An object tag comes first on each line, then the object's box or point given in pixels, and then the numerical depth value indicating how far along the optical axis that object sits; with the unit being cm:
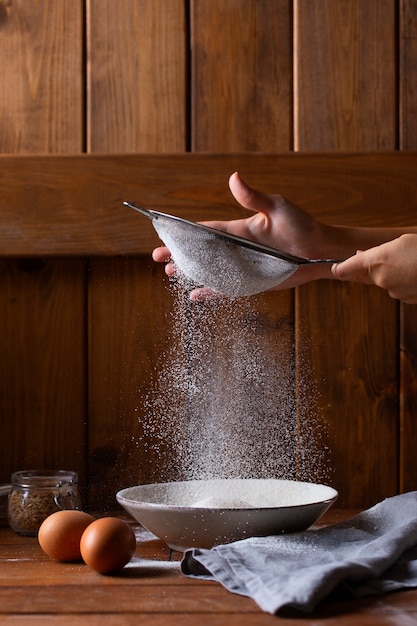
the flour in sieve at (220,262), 141
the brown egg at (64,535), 137
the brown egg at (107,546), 132
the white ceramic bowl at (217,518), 136
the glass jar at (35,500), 151
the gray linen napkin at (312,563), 122
